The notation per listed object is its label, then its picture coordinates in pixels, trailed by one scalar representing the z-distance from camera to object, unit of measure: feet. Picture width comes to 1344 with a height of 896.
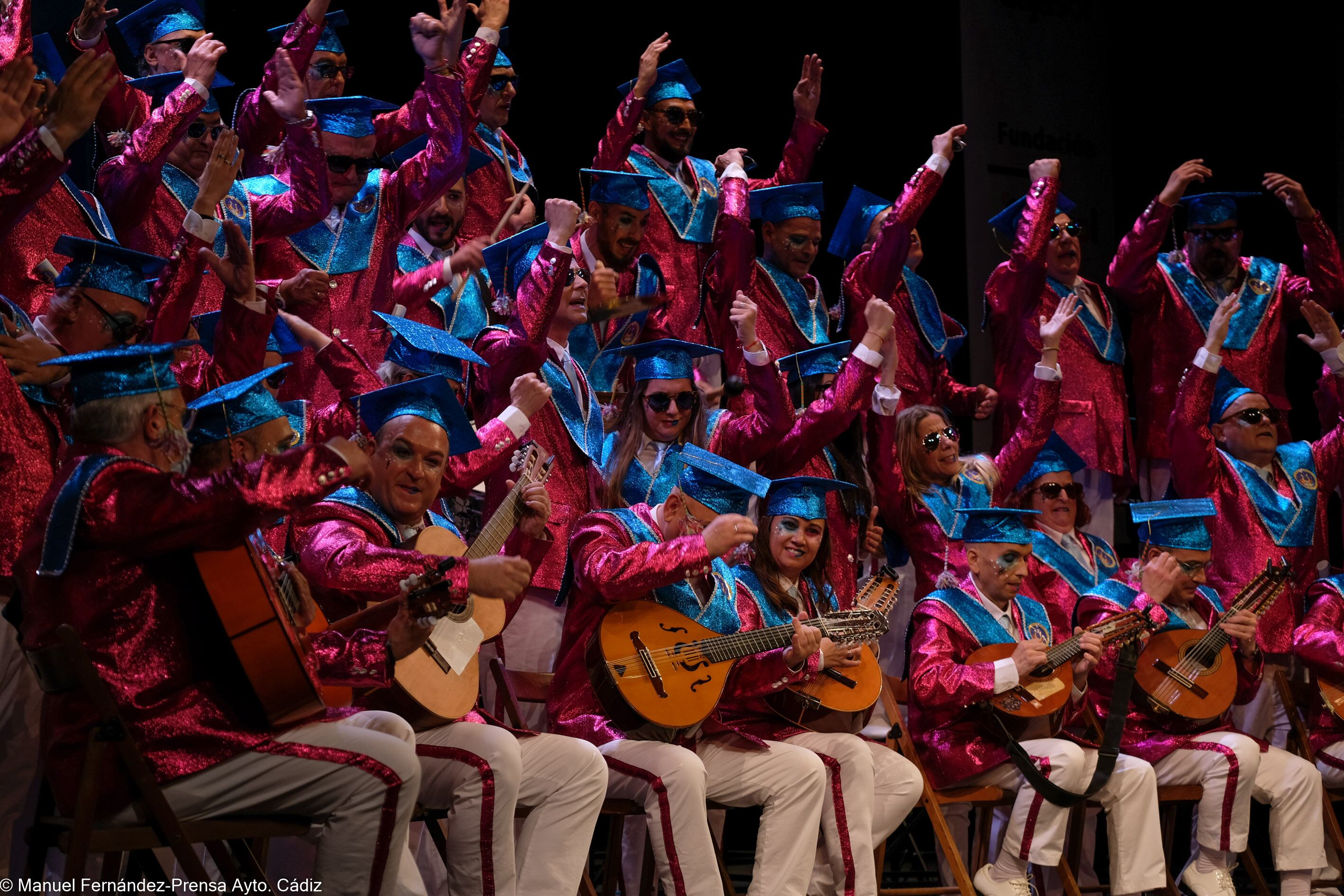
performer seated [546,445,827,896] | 24.94
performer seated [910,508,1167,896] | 29.71
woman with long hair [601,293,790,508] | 30.99
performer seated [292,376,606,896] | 21.93
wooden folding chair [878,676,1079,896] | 28.53
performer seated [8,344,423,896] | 17.39
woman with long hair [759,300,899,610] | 34.30
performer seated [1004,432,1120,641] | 37.01
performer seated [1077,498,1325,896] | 32.19
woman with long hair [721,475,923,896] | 27.55
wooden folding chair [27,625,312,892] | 17.13
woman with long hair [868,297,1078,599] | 35.99
